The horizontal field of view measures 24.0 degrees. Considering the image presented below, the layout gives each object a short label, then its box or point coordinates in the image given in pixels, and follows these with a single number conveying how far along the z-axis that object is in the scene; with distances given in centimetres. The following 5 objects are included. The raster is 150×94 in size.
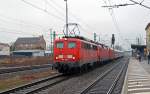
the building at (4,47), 13627
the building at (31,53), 12331
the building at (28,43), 16388
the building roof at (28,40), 16850
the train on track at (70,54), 3011
